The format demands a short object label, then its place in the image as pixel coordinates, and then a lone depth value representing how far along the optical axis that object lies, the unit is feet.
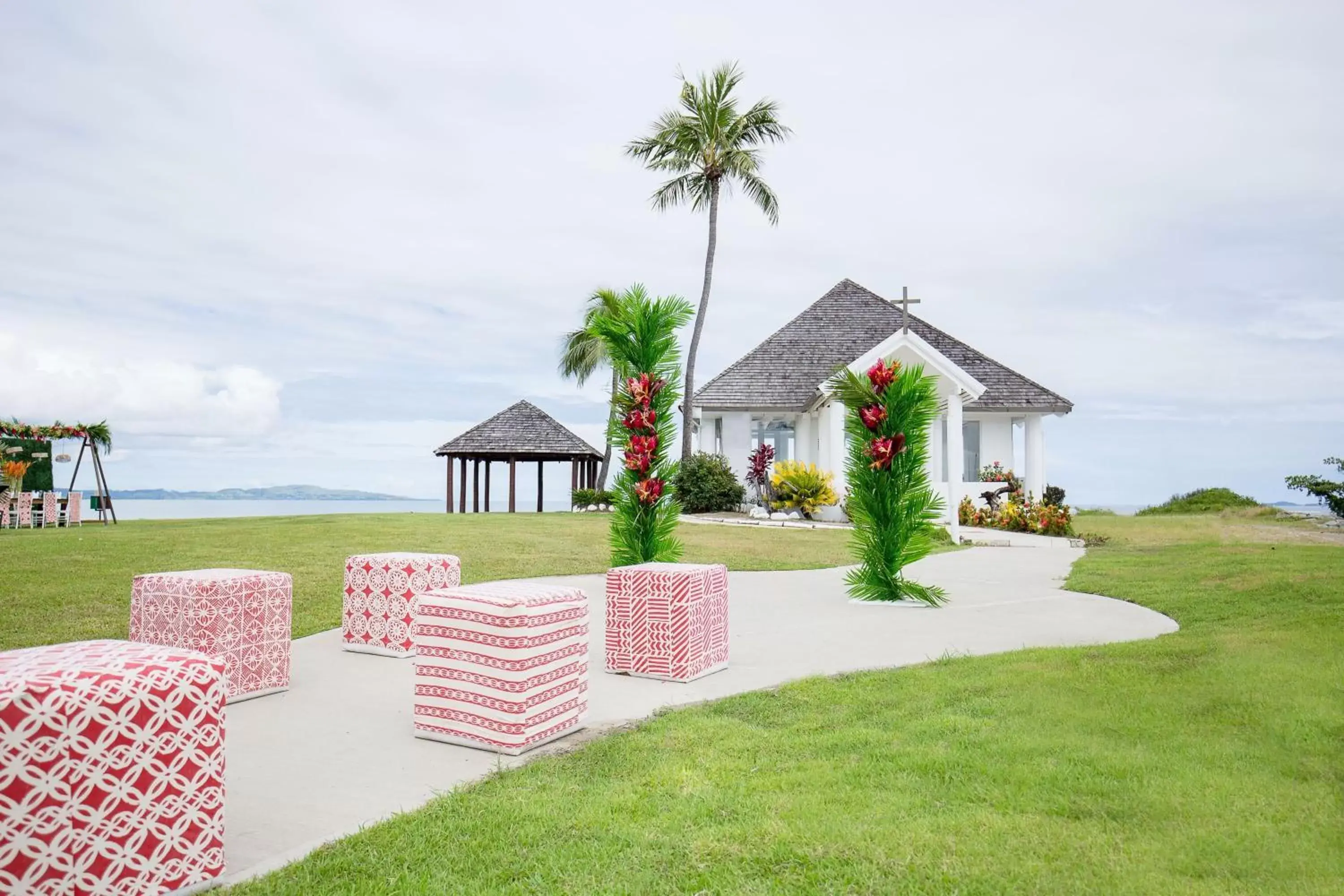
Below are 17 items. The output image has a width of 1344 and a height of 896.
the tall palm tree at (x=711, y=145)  93.25
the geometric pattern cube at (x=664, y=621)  20.70
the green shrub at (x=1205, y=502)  110.63
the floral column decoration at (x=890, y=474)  33.24
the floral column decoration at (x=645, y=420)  31.86
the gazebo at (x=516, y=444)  104.78
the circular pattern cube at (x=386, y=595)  23.54
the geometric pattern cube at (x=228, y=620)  18.38
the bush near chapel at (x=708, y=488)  83.82
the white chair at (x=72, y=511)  83.35
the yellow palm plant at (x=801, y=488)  76.69
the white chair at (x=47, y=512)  81.66
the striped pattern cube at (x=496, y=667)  15.11
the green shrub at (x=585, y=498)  104.53
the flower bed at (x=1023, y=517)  69.62
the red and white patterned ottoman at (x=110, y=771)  9.08
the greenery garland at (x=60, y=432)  79.46
